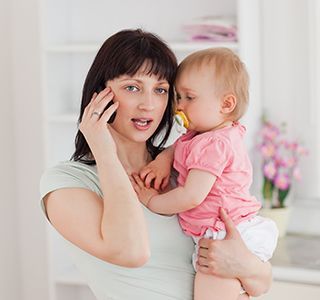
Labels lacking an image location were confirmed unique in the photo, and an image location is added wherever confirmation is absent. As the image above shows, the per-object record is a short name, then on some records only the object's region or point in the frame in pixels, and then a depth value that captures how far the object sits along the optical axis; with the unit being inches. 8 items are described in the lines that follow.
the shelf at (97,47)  118.8
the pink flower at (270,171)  125.6
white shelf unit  127.3
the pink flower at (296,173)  126.8
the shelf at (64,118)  127.4
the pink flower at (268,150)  126.4
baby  75.8
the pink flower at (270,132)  127.3
